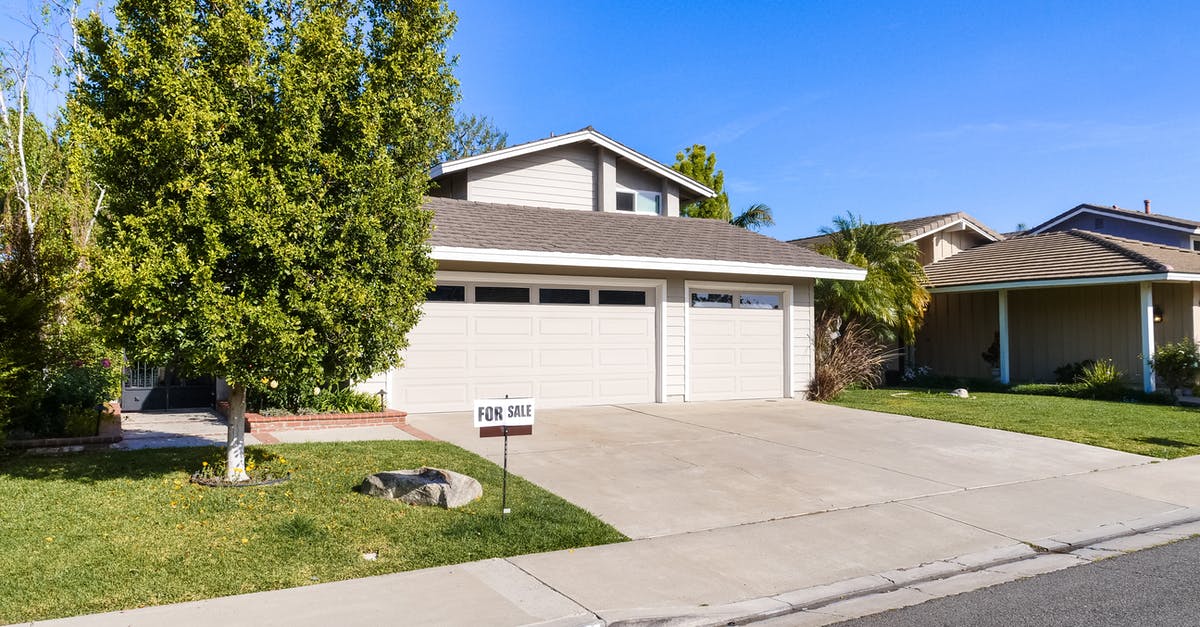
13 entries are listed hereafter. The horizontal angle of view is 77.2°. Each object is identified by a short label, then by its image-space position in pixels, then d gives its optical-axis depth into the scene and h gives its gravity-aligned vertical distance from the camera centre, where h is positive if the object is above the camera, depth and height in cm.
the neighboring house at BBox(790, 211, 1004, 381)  2275 +312
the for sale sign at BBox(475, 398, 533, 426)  632 -66
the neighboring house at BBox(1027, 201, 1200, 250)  2316 +374
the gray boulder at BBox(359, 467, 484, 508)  661 -136
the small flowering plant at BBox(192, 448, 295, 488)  705 -135
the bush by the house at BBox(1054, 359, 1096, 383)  1853 -96
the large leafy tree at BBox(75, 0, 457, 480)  610 +134
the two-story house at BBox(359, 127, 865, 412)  1289 +76
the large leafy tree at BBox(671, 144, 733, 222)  2983 +681
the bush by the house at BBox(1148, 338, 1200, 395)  1608 -67
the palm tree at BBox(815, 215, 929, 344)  1764 +118
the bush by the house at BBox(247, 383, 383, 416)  1073 -97
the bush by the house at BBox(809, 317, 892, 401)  1634 -58
